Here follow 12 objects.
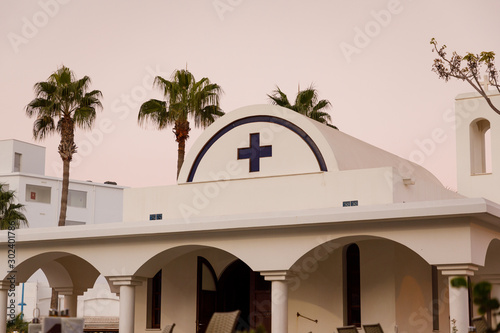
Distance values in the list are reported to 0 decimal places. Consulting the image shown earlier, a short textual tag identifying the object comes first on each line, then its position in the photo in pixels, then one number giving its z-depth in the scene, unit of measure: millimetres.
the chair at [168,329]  14164
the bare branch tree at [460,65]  17547
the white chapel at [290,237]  14938
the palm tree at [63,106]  28359
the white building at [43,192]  54009
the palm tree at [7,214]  34594
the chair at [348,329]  14414
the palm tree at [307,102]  29484
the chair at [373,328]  14773
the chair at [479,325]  12917
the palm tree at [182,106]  28141
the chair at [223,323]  9389
